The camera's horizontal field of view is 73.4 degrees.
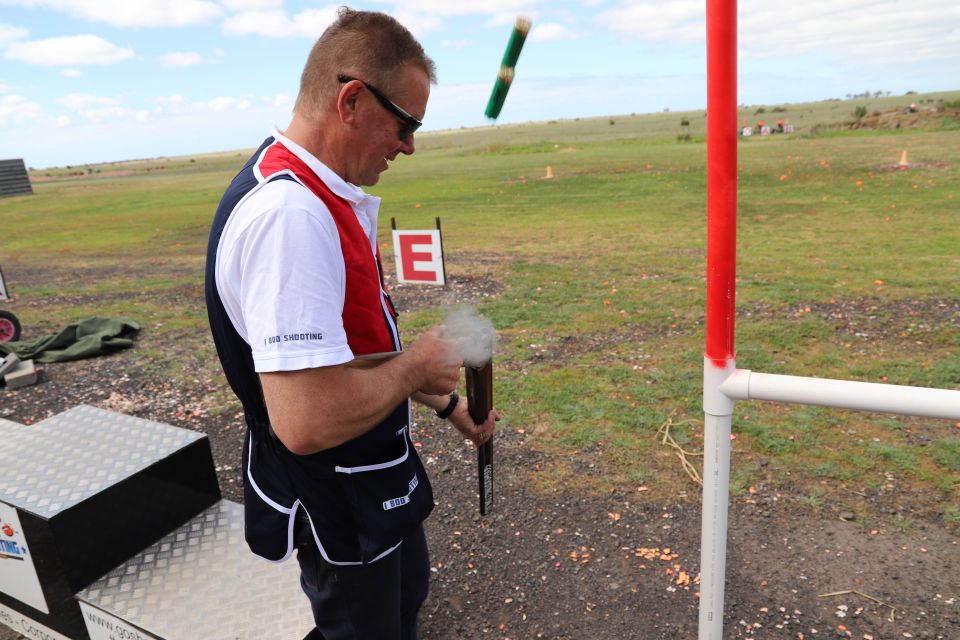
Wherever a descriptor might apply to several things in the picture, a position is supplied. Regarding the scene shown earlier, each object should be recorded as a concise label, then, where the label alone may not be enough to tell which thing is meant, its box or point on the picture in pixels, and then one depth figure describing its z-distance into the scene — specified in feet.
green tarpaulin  22.95
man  4.51
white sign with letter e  24.35
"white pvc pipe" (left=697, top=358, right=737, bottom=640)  6.16
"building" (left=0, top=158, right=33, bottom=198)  131.23
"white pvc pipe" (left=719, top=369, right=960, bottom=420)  5.27
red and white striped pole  5.26
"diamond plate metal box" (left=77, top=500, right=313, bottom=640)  7.98
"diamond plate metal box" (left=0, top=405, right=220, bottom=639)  8.30
